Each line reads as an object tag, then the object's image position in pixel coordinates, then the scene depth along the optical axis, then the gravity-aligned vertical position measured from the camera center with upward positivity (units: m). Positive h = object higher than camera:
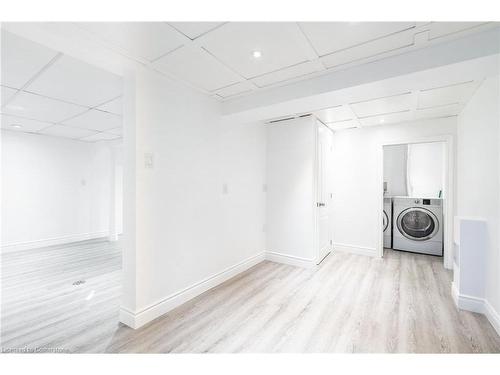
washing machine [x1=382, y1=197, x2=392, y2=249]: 4.66 -0.72
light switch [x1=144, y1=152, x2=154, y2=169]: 2.12 +0.22
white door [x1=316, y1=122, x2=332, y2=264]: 3.82 -0.13
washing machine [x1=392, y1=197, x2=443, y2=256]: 4.20 -0.73
